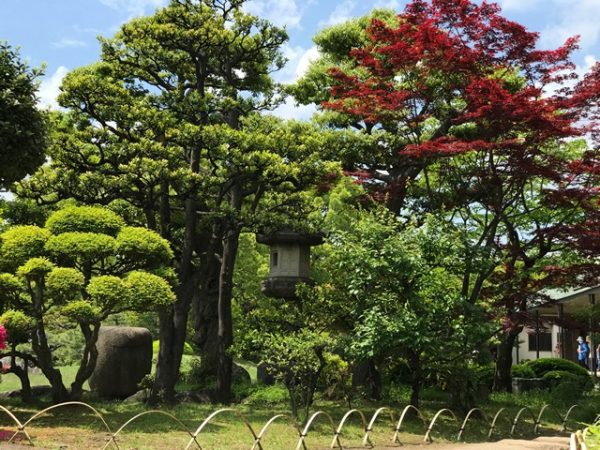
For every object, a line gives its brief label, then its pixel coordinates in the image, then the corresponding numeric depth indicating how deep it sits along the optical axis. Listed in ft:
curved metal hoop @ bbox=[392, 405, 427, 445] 34.10
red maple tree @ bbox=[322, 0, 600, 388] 43.34
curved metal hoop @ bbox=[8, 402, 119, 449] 26.78
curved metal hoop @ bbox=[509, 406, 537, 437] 40.23
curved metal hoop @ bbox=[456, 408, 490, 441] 37.08
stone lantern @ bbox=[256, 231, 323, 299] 47.47
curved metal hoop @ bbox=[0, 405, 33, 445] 26.65
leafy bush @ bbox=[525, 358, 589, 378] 69.36
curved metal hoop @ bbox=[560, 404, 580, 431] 43.32
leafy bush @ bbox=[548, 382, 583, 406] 55.62
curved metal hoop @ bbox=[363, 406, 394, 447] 32.32
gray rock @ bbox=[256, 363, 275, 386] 61.21
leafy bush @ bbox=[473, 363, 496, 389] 55.09
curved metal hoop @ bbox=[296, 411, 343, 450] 28.37
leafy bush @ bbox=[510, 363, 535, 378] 67.77
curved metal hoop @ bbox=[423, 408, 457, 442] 35.12
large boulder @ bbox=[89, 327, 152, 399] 53.57
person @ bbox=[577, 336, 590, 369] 81.97
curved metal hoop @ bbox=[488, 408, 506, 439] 38.64
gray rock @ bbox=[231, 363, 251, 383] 61.87
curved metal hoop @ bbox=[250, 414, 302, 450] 26.35
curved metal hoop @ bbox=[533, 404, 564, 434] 41.73
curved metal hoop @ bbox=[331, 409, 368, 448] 30.76
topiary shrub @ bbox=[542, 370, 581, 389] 63.76
